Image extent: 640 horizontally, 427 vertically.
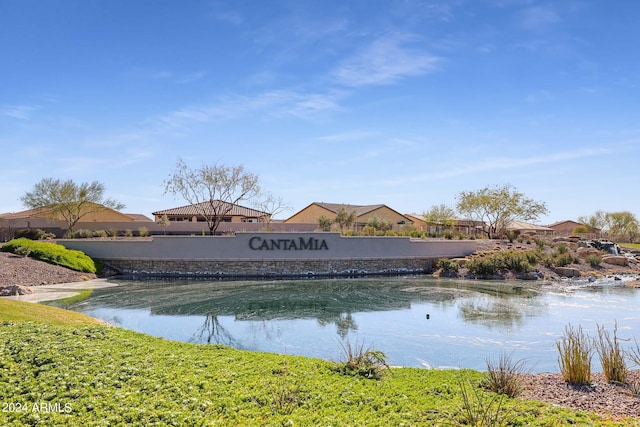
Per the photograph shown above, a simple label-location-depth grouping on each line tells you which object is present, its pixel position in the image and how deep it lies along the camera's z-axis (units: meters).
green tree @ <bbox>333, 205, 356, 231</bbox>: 48.28
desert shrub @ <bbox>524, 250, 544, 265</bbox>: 32.91
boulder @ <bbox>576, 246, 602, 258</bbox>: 35.94
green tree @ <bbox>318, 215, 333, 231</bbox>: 44.06
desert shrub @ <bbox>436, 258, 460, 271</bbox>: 32.38
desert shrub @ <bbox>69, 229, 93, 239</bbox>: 37.16
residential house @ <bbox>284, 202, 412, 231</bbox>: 55.84
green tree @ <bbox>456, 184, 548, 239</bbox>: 51.22
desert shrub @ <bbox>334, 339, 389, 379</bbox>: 8.24
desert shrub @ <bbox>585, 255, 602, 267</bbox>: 34.31
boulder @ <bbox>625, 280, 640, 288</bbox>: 26.35
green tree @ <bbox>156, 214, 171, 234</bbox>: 43.36
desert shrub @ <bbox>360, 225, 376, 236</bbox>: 39.73
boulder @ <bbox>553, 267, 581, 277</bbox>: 31.38
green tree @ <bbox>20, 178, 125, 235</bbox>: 44.53
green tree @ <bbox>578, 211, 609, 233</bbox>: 68.62
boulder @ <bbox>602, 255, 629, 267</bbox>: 35.59
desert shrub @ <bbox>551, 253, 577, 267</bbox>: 33.25
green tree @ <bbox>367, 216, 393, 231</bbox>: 47.78
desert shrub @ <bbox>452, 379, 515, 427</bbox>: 5.61
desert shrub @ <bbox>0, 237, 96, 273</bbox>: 28.12
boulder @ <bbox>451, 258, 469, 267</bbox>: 33.03
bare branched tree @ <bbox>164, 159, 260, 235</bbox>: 42.06
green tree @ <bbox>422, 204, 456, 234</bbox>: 59.06
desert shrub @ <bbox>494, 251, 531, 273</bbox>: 31.36
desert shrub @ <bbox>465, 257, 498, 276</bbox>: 31.16
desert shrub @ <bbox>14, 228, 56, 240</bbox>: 36.59
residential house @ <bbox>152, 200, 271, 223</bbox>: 47.78
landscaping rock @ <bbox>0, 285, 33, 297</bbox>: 20.62
